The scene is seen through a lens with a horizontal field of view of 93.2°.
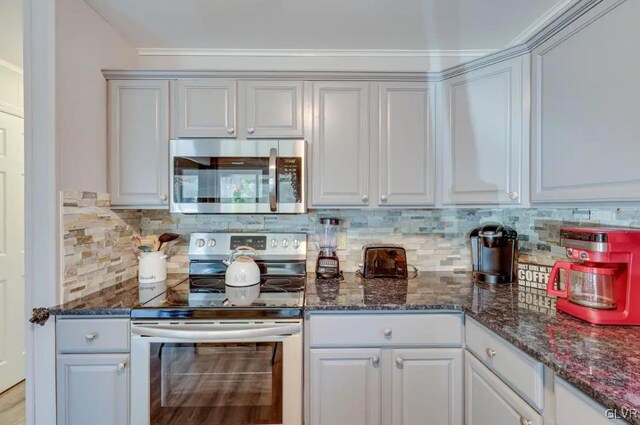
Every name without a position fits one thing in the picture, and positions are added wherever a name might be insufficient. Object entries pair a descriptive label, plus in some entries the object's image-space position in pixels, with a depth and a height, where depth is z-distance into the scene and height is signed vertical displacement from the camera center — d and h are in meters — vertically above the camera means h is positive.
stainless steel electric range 1.39 -0.72
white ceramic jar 1.77 -0.34
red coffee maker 1.10 -0.24
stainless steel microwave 1.73 +0.20
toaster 1.95 -0.34
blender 1.94 -0.25
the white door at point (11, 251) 2.27 -0.31
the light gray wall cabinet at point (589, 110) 1.02 +0.40
